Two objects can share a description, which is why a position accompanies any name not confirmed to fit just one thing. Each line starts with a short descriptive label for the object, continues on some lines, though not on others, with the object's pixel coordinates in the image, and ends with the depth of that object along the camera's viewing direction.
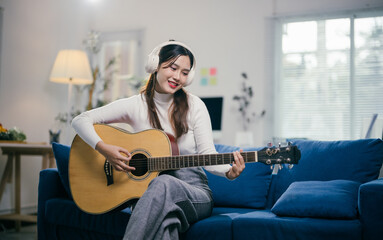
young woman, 1.77
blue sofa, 1.62
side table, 3.31
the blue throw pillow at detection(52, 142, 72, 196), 2.20
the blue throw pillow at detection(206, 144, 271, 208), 2.18
